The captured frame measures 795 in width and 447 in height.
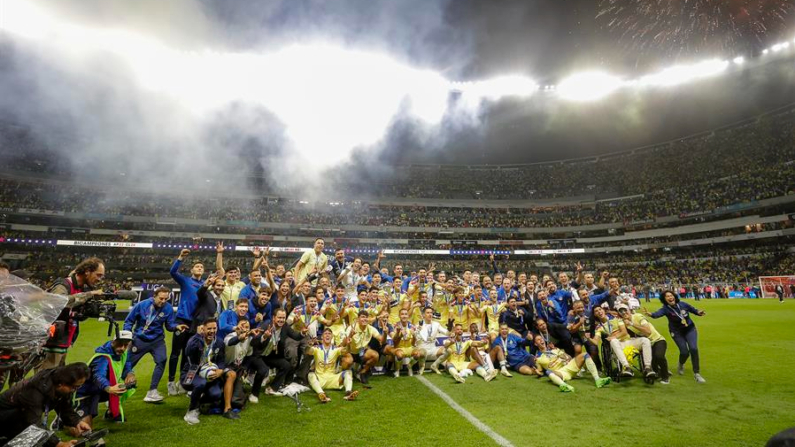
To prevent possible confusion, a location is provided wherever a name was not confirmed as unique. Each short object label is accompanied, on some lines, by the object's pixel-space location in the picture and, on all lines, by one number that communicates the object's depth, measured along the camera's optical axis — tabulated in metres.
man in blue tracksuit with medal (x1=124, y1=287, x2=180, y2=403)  6.48
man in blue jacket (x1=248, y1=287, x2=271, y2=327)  7.33
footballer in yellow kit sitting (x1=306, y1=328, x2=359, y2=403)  7.47
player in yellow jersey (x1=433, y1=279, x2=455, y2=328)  10.22
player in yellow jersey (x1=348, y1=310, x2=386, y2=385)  8.02
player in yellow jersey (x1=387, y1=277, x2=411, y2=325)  9.73
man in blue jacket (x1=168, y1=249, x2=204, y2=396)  7.12
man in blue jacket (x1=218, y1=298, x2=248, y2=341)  6.59
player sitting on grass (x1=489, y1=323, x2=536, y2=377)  8.74
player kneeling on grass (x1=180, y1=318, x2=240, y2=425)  5.71
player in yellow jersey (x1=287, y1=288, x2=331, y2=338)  7.97
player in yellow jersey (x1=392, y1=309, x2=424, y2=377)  8.46
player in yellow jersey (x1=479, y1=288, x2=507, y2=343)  9.86
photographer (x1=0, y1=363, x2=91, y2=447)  3.34
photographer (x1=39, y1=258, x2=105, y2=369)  4.56
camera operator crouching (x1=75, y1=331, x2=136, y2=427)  4.88
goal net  28.02
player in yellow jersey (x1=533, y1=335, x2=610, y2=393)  7.62
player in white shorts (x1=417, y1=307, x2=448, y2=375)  8.88
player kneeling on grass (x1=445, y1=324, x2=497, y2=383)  8.45
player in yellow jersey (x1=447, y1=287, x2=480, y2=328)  9.89
